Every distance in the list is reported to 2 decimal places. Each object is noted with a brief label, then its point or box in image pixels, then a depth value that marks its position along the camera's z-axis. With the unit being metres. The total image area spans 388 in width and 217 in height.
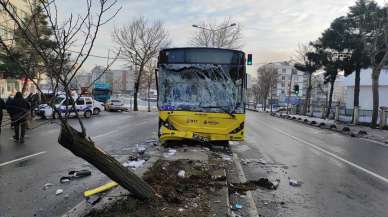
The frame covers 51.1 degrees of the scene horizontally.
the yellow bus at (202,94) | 12.18
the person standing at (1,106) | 14.81
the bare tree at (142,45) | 53.09
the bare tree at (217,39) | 60.53
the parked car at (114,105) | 48.27
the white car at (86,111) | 28.84
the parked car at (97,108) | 37.72
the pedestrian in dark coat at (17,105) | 14.92
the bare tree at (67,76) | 4.30
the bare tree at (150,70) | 59.69
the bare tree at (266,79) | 79.50
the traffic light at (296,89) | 45.81
